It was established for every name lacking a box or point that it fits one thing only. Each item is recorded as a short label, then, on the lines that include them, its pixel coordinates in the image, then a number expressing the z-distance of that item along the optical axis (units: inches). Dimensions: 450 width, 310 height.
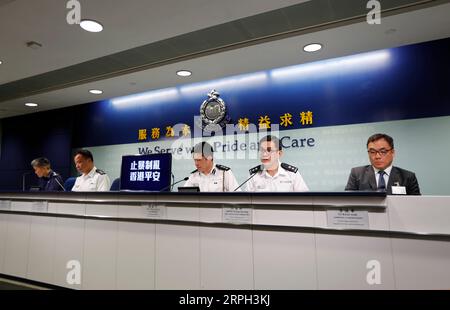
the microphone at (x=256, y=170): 112.9
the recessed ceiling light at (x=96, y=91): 187.3
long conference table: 59.9
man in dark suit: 100.6
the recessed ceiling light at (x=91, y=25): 109.5
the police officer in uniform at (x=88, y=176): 134.2
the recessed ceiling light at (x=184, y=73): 157.6
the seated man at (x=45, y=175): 145.0
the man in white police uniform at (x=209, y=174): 125.5
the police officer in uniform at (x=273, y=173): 112.0
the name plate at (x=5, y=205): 118.9
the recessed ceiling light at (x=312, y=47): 127.3
